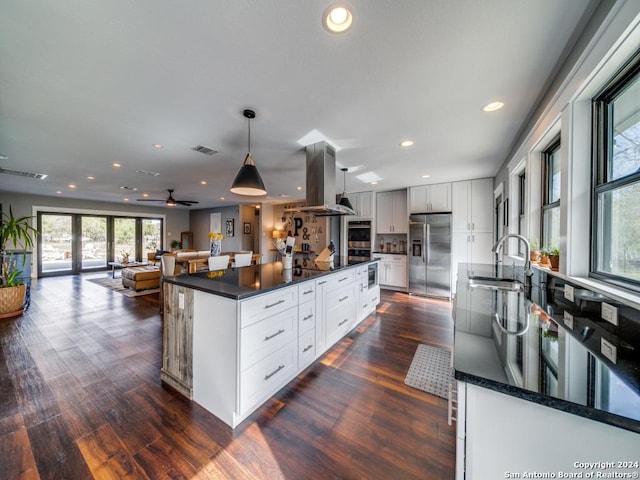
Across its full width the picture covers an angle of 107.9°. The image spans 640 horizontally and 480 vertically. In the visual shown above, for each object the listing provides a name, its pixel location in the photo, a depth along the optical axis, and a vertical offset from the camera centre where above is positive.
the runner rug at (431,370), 2.03 -1.30
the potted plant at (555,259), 1.68 -0.15
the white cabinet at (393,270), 5.54 -0.78
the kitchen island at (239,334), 1.63 -0.77
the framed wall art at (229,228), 9.34 +0.40
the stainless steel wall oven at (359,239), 6.04 -0.02
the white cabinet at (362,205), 5.98 +0.88
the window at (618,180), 1.15 +0.31
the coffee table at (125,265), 6.67 -0.78
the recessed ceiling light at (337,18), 1.21 +1.19
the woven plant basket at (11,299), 3.61 -0.98
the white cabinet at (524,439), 0.56 -0.53
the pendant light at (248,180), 2.41 +0.61
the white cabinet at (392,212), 5.71 +0.66
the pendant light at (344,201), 4.04 +0.64
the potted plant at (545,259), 1.92 -0.18
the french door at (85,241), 7.32 -0.11
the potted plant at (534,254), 2.09 -0.14
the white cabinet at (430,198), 5.03 +0.89
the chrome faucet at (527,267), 2.01 -0.25
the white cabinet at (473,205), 4.66 +0.68
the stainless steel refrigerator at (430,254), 4.93 -0.35
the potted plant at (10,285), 3.62 -0.77
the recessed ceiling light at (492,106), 2.09 +1.21
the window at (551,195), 2.13 +0.42
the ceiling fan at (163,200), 5.50 +1.18
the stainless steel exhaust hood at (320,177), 2.99 +0.80
